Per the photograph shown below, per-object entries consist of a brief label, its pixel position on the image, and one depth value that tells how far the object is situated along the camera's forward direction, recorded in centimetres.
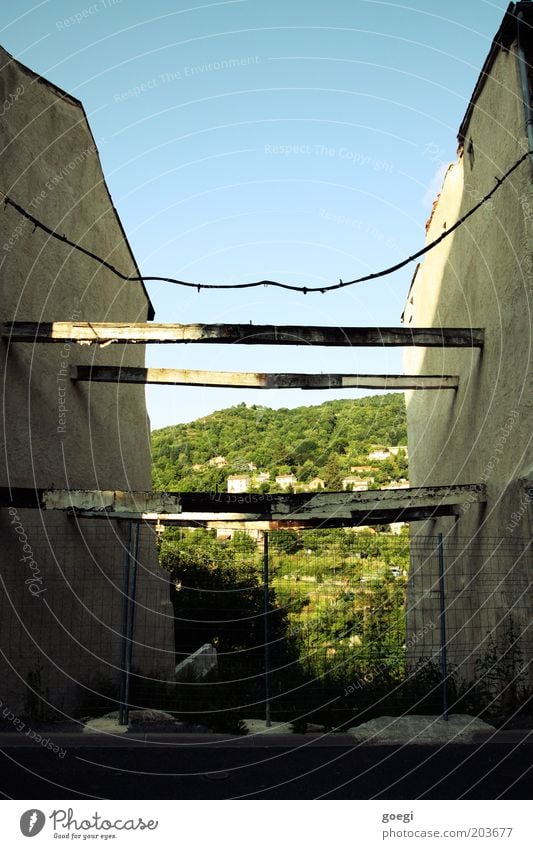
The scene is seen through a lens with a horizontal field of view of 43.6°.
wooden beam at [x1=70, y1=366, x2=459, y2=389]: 1005
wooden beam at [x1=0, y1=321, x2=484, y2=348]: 836
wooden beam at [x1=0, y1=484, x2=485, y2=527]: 801
